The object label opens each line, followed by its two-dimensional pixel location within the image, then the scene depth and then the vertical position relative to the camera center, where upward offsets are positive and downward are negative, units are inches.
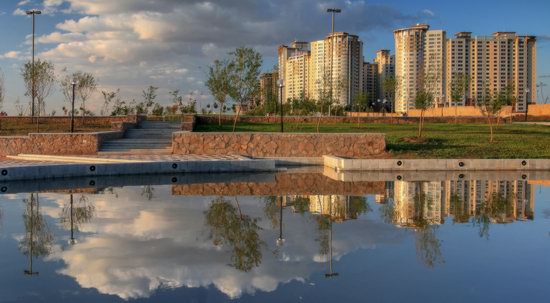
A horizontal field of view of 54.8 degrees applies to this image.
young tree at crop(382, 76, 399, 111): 2019.9 +171.3
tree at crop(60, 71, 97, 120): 1296.8 +103.7
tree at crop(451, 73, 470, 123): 1984.5 +161.1
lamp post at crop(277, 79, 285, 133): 865.5 +73.4
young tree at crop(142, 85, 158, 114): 1562.5 +73.1
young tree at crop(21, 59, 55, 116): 1202.6 +111.4
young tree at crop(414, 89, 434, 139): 1010.7 +58.6
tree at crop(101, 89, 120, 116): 1456.9 +81.4
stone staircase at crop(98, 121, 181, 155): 822.5 -23.9
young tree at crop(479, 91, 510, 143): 934.7 +44.4
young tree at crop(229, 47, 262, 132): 1005.2 +101.4
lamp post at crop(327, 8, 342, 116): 1549.5 +344.0
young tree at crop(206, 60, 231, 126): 1043.3 +90.9
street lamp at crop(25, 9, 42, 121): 1195.9 +233.5
